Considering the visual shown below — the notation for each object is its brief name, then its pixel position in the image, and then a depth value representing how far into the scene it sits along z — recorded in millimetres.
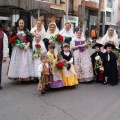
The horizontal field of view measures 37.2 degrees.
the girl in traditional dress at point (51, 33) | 5097
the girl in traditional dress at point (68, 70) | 4604
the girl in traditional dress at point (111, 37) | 5333
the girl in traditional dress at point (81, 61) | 5112
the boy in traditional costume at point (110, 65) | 5044
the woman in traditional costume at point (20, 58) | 4797
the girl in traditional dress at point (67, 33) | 5246
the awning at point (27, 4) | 13130
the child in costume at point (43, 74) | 4158
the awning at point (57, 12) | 18606
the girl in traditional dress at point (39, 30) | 5071
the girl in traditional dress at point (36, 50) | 4893
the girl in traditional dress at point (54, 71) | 4387
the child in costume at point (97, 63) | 5100
